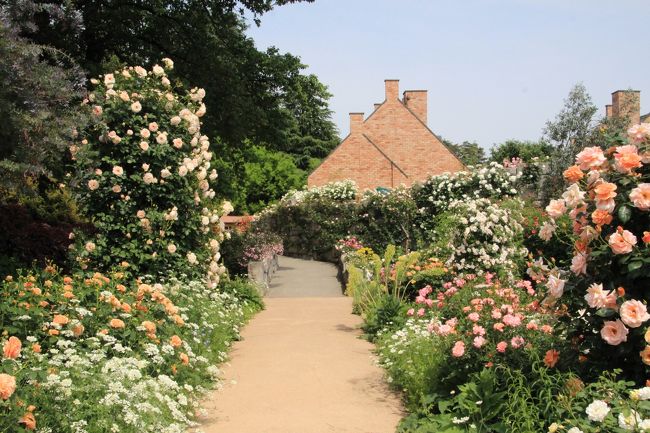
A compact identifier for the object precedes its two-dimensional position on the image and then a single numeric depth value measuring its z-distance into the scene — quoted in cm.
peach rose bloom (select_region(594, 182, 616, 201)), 365
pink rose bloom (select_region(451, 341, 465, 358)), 465
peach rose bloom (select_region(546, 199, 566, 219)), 407
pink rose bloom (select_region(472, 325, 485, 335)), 474
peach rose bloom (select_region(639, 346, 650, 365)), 333
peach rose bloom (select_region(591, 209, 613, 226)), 369
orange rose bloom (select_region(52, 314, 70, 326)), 436
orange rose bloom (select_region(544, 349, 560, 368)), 398
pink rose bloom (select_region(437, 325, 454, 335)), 511
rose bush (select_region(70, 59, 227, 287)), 746
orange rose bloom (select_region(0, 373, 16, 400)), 285
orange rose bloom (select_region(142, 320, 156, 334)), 484
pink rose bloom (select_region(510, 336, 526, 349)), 448
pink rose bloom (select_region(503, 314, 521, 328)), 461
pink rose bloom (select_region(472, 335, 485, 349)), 462
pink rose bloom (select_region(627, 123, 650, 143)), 382
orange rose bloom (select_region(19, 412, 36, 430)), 293
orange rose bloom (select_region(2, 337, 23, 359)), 322
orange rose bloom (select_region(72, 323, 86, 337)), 447
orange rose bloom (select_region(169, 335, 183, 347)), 474
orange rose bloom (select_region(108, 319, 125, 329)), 470
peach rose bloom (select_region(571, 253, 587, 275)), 378
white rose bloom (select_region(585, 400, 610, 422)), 295
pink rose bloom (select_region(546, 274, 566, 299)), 382
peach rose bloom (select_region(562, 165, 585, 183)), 393
